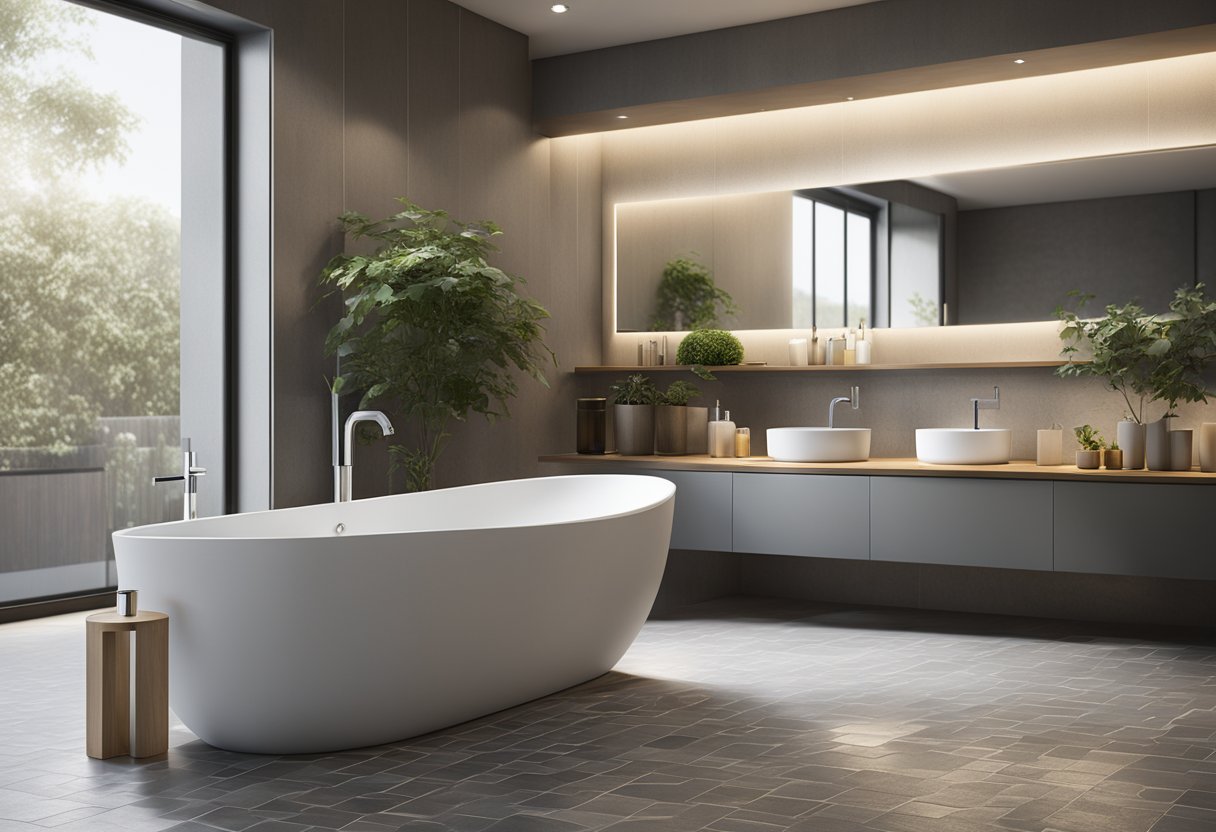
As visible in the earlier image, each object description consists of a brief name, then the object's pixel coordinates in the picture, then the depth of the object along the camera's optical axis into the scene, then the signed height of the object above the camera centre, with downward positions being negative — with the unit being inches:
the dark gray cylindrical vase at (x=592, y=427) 241.3 -2.0
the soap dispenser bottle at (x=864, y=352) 227.8 +12.1
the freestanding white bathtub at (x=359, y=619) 121.0 -21.9
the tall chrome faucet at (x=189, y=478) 150.5 -7.4
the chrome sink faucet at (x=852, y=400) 219.3 +2.9
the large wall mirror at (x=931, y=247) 203.9 +31.9
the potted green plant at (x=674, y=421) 235.0 -0.8
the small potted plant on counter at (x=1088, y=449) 193.9 -5.9
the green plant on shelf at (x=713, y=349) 238.8 +13.7
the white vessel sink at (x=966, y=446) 199.2 -5.3
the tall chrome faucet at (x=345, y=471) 168.6 -7.4
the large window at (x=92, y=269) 192.1 +25.7
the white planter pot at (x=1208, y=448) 185.6 -5.6
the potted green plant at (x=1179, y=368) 188.5 +7.2
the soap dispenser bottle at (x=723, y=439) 229.6 -4.4
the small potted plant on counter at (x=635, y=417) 236.1 +0.0
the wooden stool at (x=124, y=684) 122.8 -27.9
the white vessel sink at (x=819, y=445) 211.3 -5.3
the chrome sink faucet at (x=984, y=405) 213.2 +1.7
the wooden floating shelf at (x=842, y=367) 211.3 +9.1
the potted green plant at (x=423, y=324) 187.3 +15.4
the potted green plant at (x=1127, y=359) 192.9 +8.9
